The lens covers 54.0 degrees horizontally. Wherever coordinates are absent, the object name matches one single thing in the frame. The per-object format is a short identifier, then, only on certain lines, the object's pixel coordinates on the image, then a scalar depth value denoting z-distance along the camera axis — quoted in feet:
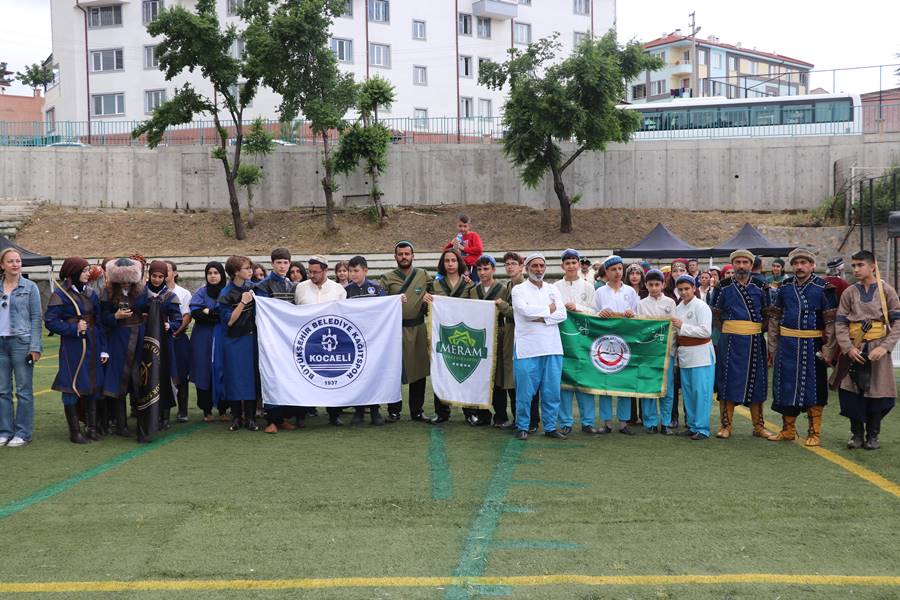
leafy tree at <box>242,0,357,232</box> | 91.30
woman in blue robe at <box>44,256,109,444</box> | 25.91
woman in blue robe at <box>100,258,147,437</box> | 26.63
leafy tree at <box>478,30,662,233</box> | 87.25
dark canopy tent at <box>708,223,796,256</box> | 62.03
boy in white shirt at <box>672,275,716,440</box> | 27.07
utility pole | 171.01
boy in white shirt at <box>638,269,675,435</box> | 28.14
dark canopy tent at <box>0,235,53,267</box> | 67.05
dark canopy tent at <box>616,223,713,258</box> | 63.93
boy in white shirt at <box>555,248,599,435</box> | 28.11
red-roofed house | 251.60
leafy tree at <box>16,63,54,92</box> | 229.25
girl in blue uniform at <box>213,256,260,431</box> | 27.94
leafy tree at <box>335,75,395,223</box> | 95.40
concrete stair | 97.91
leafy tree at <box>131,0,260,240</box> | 89.61
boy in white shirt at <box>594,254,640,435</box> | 28.37
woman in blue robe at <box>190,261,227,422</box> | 29.14
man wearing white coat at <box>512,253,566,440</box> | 26.86
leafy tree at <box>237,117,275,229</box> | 98.17
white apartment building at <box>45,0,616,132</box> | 153.17
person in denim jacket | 25.39
